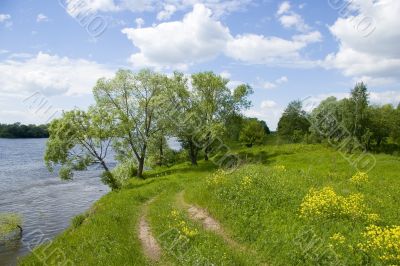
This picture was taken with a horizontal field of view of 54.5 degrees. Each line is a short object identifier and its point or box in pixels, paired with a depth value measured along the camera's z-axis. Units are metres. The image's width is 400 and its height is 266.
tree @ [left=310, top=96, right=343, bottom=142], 69.06
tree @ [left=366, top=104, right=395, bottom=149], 67.56
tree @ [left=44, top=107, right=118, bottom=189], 42.16
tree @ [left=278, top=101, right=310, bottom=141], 99.81
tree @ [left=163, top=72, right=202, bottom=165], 50.88
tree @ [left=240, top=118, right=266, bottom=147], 80.50
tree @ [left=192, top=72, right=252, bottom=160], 55.19
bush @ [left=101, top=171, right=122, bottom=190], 43.00
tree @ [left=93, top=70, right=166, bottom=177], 46.81
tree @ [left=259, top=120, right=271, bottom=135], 137.48
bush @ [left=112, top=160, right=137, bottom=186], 47.58
